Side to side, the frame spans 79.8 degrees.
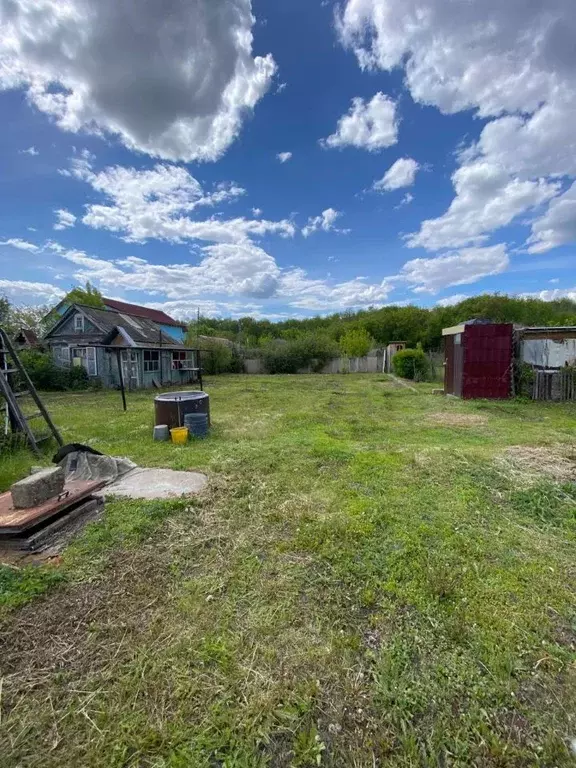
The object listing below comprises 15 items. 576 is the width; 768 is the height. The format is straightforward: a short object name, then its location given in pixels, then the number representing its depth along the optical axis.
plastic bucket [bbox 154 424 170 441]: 6.12
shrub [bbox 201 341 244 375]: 23.19
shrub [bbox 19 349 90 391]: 14.88
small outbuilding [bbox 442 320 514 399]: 9.93
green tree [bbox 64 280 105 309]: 22.13
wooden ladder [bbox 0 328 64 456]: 5.15
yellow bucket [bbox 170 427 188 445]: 5.96
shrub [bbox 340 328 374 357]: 24.33
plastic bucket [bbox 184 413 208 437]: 6.25
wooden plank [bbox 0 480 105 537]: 2.78
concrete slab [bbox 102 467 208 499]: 3.84
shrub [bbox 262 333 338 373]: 24.20
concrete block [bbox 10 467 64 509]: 3.08
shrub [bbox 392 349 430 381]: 16.75
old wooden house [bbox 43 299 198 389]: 15.64
